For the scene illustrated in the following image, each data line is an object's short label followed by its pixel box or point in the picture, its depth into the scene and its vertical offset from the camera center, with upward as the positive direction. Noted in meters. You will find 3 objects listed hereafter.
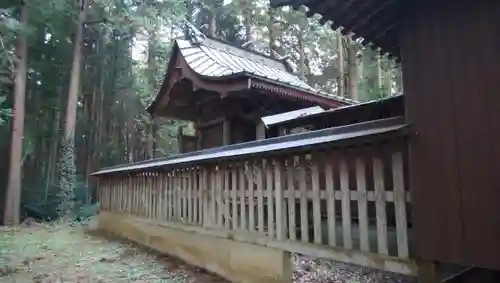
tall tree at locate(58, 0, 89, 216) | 12.16 +1.68
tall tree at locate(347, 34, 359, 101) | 11.54 +3.36
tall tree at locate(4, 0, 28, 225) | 11.43 +1.46
